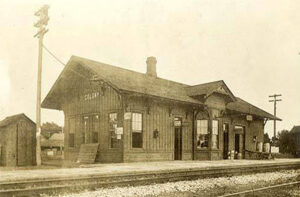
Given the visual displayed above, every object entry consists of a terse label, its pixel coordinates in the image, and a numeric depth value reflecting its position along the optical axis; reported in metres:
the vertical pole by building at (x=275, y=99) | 37.22
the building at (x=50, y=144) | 45.60
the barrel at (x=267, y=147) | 26.17
